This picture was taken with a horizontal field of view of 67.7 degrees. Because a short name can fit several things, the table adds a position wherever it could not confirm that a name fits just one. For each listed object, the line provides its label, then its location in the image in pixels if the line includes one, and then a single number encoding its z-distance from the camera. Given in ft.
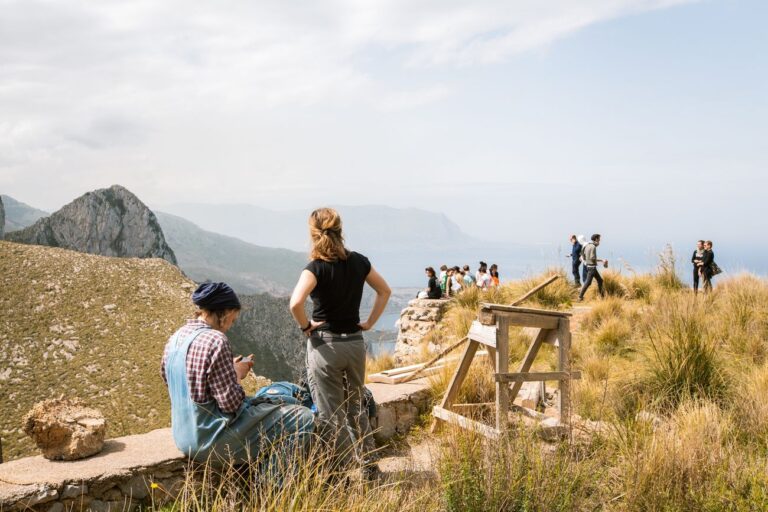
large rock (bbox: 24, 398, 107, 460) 11.76
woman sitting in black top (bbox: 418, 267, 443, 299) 50.75
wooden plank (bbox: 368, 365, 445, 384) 21.43
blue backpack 13.58
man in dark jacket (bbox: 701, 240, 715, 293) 44.37
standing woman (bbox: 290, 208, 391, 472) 12.99
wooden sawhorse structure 15.57
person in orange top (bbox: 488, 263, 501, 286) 53.65
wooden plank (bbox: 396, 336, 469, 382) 21.79
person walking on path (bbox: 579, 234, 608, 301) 44.65
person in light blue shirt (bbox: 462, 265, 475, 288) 51.49
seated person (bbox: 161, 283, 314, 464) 11.39
